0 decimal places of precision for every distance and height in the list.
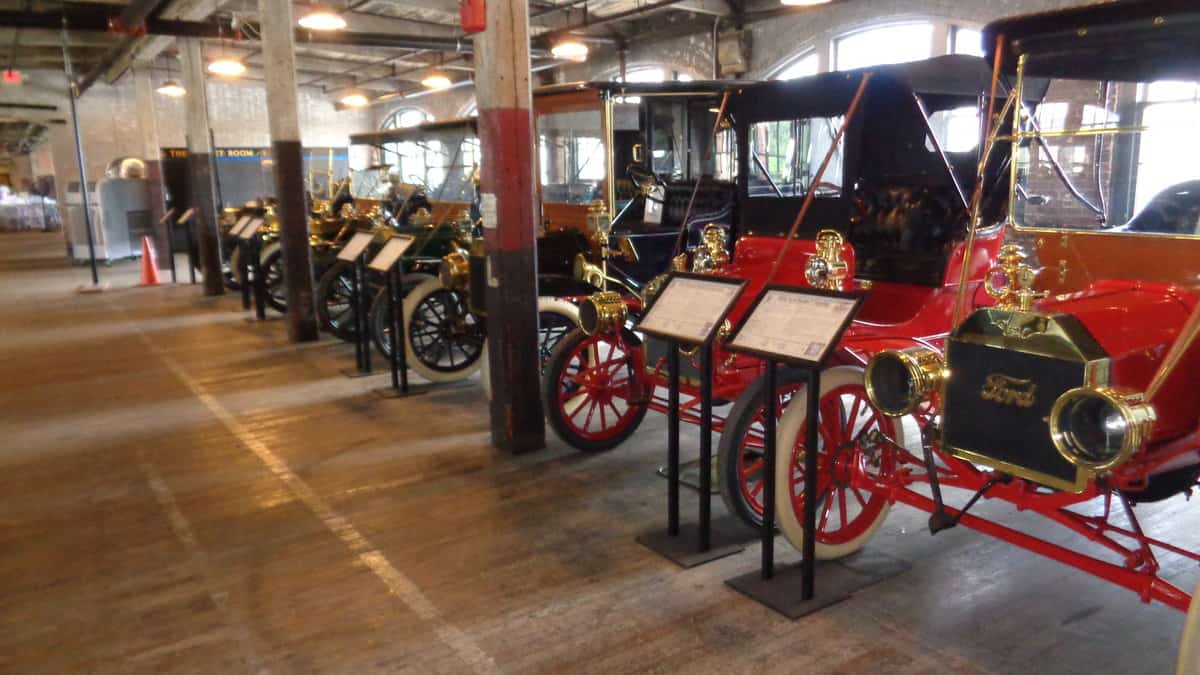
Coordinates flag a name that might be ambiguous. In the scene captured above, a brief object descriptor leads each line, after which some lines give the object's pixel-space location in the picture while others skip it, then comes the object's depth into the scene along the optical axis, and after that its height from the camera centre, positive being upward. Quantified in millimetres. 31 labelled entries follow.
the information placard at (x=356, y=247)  6113 -387
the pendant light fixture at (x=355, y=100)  14938 +1597
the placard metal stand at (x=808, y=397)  2609 -677
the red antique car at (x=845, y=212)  3996 -158
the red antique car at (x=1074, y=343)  2152 -433
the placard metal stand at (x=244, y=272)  9562 -859
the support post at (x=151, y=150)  15172 +844
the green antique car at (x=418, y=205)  7078 -137
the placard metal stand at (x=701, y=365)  3041 -654
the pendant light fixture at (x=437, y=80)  13363 +1713
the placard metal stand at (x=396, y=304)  5527 -750
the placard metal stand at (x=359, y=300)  6133 -812
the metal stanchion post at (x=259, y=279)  8766 -858
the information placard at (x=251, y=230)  8555 -348
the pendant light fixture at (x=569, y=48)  10180 +1649
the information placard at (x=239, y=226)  8719 -317
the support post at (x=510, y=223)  4203 -172
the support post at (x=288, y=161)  7078 +276
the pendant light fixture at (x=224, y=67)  9703 +1454
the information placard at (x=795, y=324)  2578 -440
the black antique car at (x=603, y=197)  5172 -74
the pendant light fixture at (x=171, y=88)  13768 +1726
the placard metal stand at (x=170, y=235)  12136 -530
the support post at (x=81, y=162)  10430 +437
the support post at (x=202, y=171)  10422 +302
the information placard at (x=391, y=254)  5496 -396
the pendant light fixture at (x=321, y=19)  7832 +1589
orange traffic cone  12234 -1017
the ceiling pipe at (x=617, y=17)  10578 +2231
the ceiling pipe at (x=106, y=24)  9680 +2006
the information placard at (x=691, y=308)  3008 -442
